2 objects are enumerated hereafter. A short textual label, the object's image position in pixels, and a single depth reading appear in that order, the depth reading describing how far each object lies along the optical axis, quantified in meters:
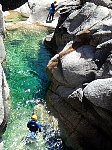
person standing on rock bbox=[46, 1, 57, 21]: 20.74
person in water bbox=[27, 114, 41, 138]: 11.63
